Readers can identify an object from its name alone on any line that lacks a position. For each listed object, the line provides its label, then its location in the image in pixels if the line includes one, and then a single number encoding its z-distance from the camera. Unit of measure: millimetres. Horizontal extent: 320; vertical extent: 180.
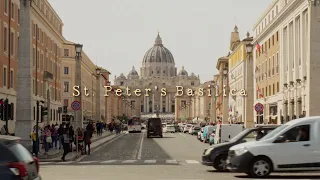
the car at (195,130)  85338
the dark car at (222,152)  22828
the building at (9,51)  45906
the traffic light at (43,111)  32781
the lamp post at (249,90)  45200
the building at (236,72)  94375
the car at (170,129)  105544
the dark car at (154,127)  76438
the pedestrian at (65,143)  31620
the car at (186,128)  98662
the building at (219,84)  126950
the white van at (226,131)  35094
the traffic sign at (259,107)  41950
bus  104625
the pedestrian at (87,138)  37594
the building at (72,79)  84000
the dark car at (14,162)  10664
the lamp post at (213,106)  97188
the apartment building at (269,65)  68131
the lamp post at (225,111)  89969
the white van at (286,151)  18750
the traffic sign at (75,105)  39188
